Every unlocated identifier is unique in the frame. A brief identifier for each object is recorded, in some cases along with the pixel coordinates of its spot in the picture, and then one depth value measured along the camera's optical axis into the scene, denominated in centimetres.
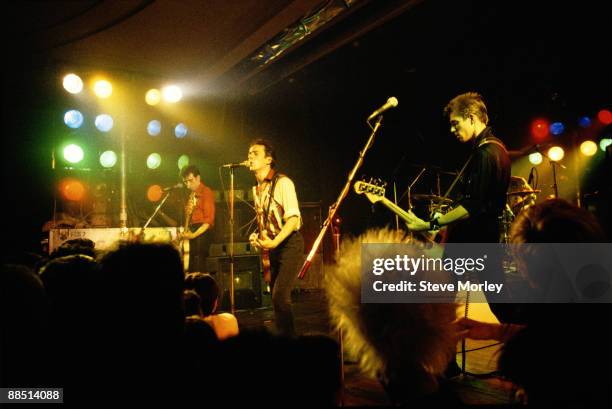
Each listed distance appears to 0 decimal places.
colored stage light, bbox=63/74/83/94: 640
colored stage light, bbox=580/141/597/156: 1041
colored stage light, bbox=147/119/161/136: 773
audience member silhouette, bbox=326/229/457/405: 97
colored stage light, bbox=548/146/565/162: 1034
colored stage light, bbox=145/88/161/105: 731
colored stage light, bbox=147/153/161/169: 773
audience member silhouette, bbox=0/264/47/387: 127
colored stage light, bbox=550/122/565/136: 1014
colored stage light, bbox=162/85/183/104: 731
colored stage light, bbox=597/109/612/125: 1000
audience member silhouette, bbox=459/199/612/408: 90
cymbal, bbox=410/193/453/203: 655
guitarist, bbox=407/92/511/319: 267
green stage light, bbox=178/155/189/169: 814
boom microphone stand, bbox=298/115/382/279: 316
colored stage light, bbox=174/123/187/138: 796
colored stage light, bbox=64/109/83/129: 673
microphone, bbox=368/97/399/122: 359
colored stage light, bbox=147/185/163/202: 799
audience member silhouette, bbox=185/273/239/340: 255
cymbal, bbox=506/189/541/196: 729
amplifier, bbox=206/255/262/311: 678
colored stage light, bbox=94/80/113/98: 655
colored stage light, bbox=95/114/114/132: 679
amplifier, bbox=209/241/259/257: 702
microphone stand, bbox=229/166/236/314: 438
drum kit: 702
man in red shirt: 659
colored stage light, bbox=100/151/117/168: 699
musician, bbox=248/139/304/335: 343
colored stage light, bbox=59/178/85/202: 705
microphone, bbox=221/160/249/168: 414
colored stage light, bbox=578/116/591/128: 1034
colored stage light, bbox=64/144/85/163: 666
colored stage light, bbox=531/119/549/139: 1000
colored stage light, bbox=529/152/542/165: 1050
